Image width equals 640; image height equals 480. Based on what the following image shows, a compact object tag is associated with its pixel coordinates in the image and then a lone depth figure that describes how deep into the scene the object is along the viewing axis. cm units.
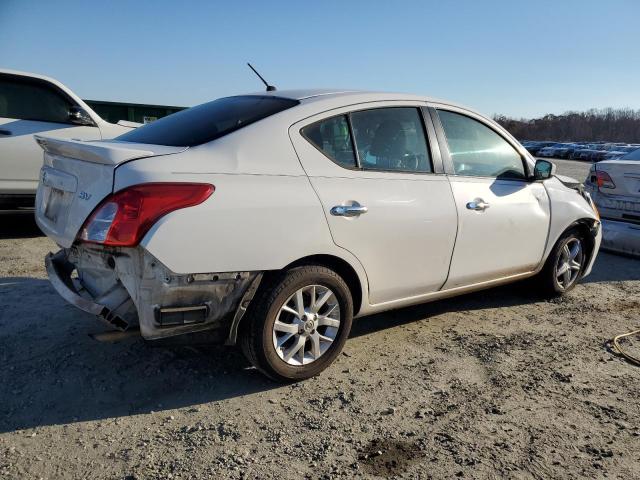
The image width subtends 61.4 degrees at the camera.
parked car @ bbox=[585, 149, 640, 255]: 633
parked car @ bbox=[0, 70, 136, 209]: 607
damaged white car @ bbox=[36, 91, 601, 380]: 259
